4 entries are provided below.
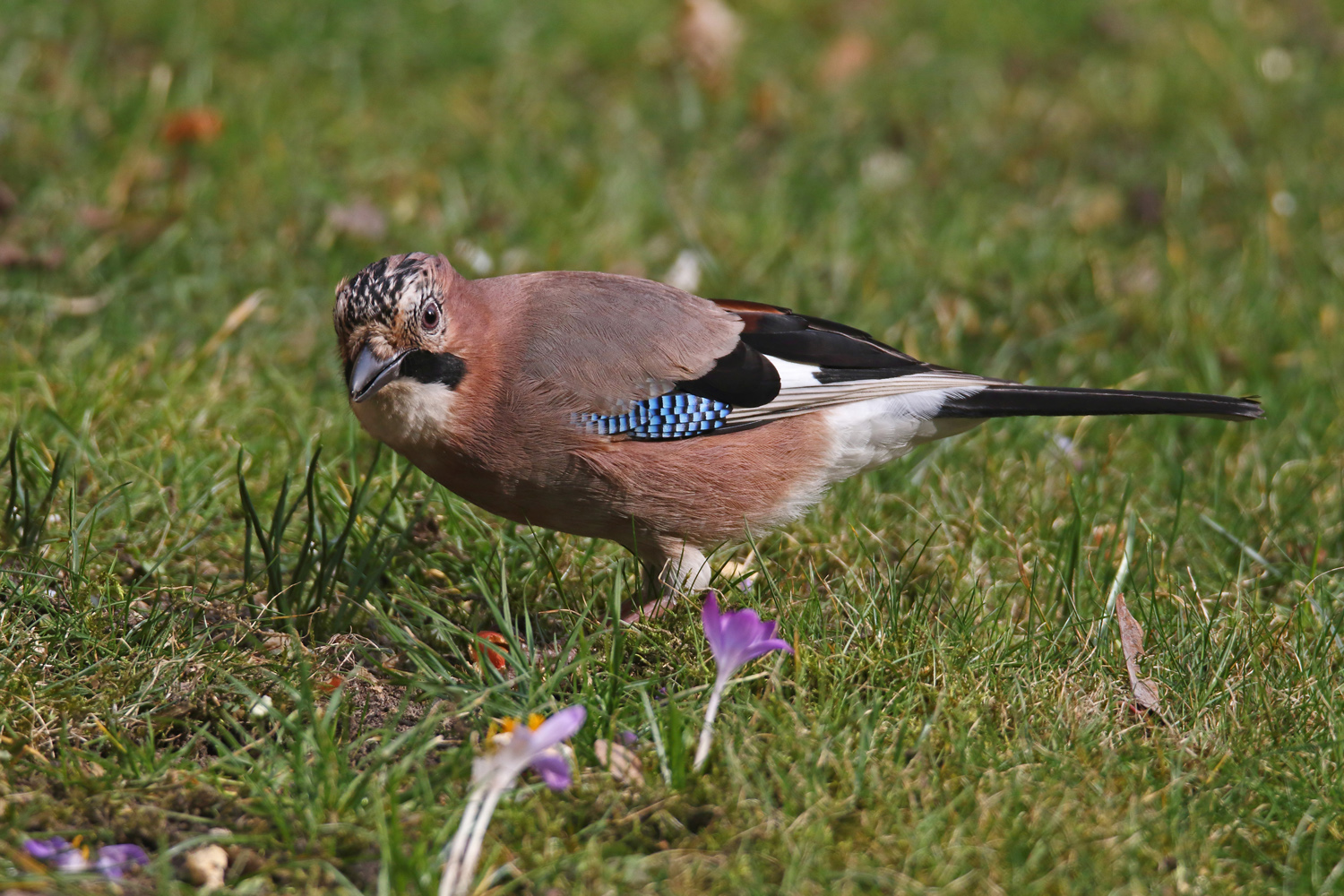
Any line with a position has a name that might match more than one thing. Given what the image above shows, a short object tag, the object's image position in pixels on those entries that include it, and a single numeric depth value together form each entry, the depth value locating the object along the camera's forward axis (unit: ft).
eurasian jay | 24.38
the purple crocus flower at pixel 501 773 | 17.34
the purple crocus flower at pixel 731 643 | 20.07
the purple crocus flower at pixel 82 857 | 17.70
